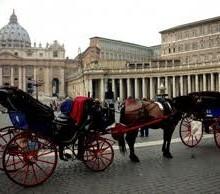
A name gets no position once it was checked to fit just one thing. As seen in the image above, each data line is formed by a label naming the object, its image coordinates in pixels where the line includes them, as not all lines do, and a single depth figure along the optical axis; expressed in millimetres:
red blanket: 10969
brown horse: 12469
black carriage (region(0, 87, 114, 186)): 9570
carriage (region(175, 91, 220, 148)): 13953
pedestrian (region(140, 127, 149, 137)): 19561
